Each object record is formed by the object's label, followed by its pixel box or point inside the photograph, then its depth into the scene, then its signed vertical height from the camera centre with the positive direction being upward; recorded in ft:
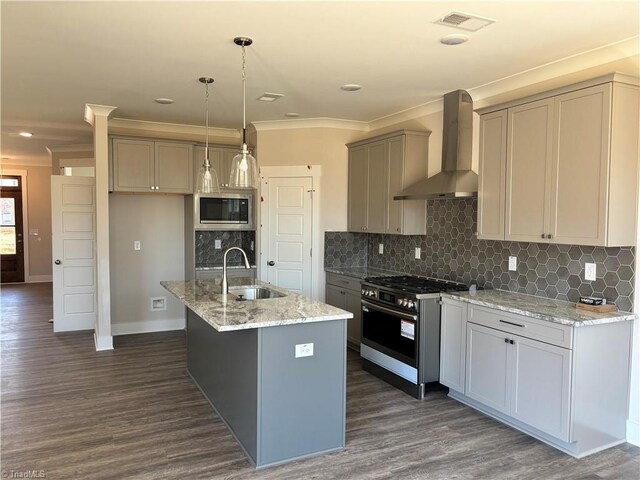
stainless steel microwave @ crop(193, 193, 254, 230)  20.57 +0.37
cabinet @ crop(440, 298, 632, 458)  10.36 -3.48
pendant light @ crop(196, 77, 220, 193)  13.03 +1.05
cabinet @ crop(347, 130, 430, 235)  17.06 +1.56
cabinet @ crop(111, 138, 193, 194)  19.42 +2.16
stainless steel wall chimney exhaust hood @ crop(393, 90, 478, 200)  14.59 +2.20
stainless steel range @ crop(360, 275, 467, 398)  13.76 -3.24
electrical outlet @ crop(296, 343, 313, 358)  10.27 -2.73
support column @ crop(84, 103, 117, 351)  18.16 -0.13
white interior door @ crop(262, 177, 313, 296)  20.20 -0.49
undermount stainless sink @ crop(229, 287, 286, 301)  13.76 -2.05
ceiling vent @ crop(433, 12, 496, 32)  9.58 +4.05
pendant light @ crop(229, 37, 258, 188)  11.05 +1.17
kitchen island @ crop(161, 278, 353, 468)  9.98 -3.32
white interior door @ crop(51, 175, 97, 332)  20.97 -1.48
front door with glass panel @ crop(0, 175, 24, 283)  36.63 -1.01
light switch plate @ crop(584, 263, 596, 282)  11.64 -1.15
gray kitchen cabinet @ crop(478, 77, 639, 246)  10.37 +1.31
